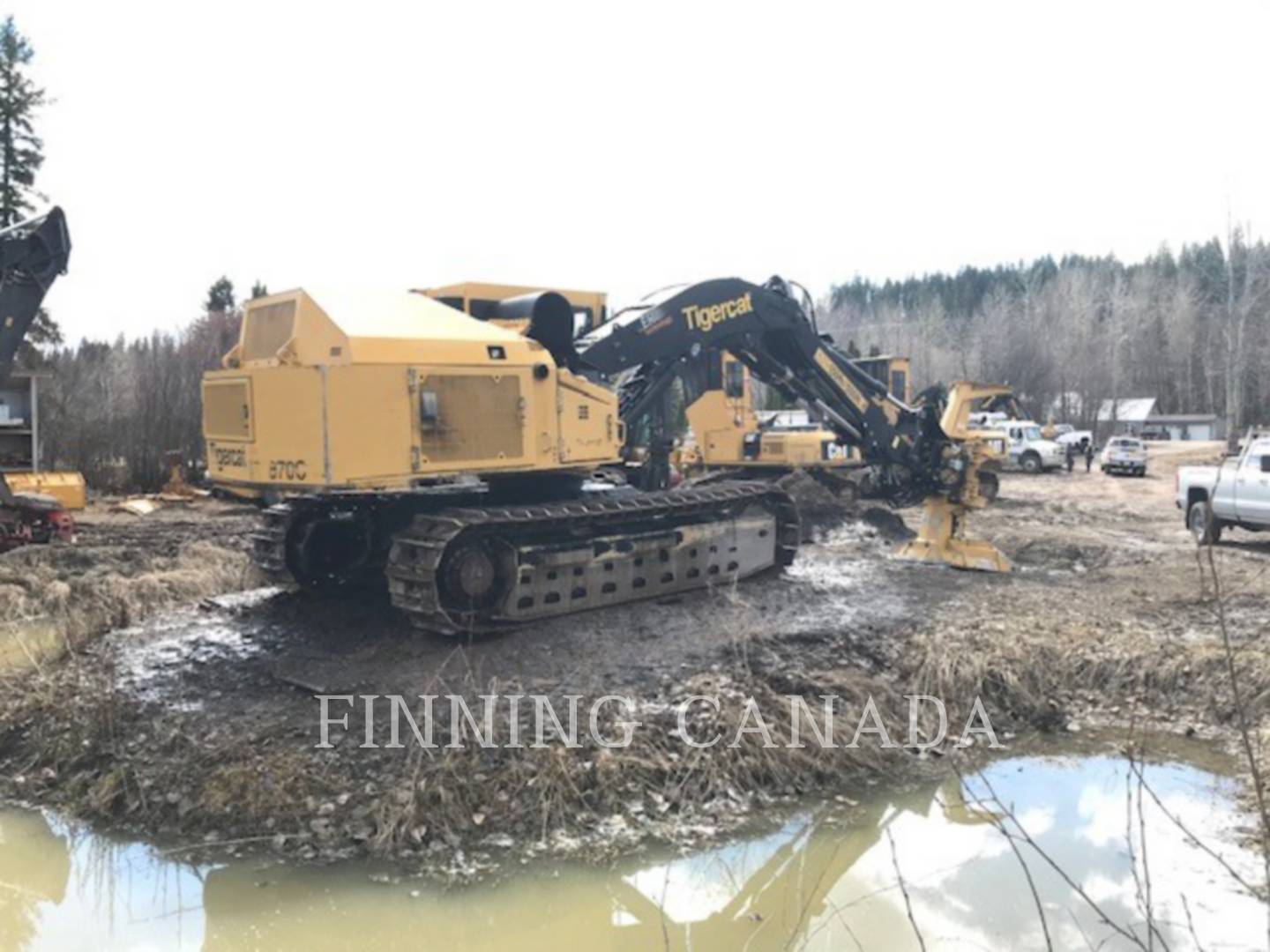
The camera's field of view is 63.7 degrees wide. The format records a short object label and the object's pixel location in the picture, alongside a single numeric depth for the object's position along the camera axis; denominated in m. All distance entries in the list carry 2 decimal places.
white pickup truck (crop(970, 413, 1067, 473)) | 32.03
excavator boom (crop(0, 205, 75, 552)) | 12.14
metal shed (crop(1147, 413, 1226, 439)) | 57.09
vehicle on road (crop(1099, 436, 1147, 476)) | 30.95
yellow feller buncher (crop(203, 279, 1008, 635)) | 7.80
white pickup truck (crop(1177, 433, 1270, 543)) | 14.27
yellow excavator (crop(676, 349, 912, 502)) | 19.89
